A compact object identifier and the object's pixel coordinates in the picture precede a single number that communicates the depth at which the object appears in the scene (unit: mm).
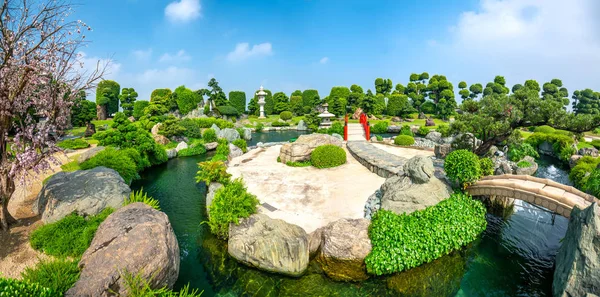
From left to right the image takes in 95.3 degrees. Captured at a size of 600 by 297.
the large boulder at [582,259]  6293
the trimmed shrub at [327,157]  16672
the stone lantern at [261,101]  58075
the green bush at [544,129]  32688
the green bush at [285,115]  55006
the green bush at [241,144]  23012
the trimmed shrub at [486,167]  11531
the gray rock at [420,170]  10117
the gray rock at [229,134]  30189
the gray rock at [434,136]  32409
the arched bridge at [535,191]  8609
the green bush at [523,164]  17344
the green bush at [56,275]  5727
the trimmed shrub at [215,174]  12555
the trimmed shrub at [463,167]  10617
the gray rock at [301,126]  46469
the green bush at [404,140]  24067
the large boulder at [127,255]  5727
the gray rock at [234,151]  20825
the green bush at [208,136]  28484
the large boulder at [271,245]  7895
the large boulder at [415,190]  9633
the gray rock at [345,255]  8023
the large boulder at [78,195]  9164
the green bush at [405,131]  30802
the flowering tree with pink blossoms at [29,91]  6953
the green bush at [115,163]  14195
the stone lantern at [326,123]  36844
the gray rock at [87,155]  16797
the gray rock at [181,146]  25334
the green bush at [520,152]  19281
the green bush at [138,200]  9438
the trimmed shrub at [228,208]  9047
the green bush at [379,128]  40781
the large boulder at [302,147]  17484
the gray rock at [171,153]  23375
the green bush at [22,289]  4633
